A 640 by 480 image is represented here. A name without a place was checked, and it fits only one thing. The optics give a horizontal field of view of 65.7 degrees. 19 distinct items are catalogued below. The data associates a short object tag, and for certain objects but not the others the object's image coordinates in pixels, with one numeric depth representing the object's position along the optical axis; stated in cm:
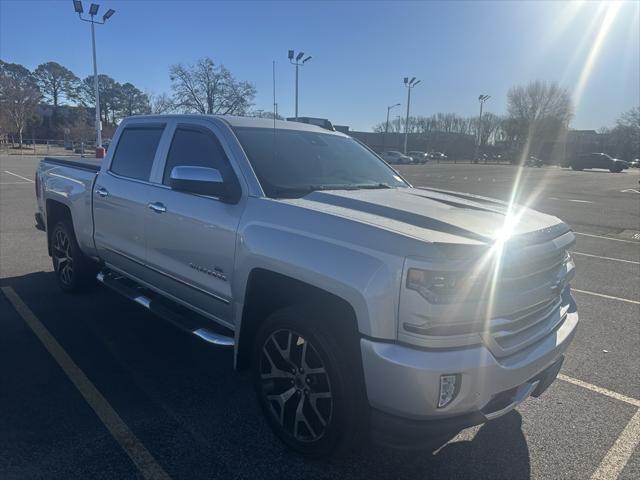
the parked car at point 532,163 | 6875
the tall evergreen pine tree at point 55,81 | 9906
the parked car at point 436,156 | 8509
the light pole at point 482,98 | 8375
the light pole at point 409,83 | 6725
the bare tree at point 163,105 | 6239
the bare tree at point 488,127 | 11241
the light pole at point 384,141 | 9324
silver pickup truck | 238
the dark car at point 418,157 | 6907
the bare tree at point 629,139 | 8706
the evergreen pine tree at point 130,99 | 9894
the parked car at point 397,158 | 6284
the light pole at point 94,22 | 2920
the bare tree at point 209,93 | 6116
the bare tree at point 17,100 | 6456
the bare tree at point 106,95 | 9988
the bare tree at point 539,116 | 9306
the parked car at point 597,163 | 5539
